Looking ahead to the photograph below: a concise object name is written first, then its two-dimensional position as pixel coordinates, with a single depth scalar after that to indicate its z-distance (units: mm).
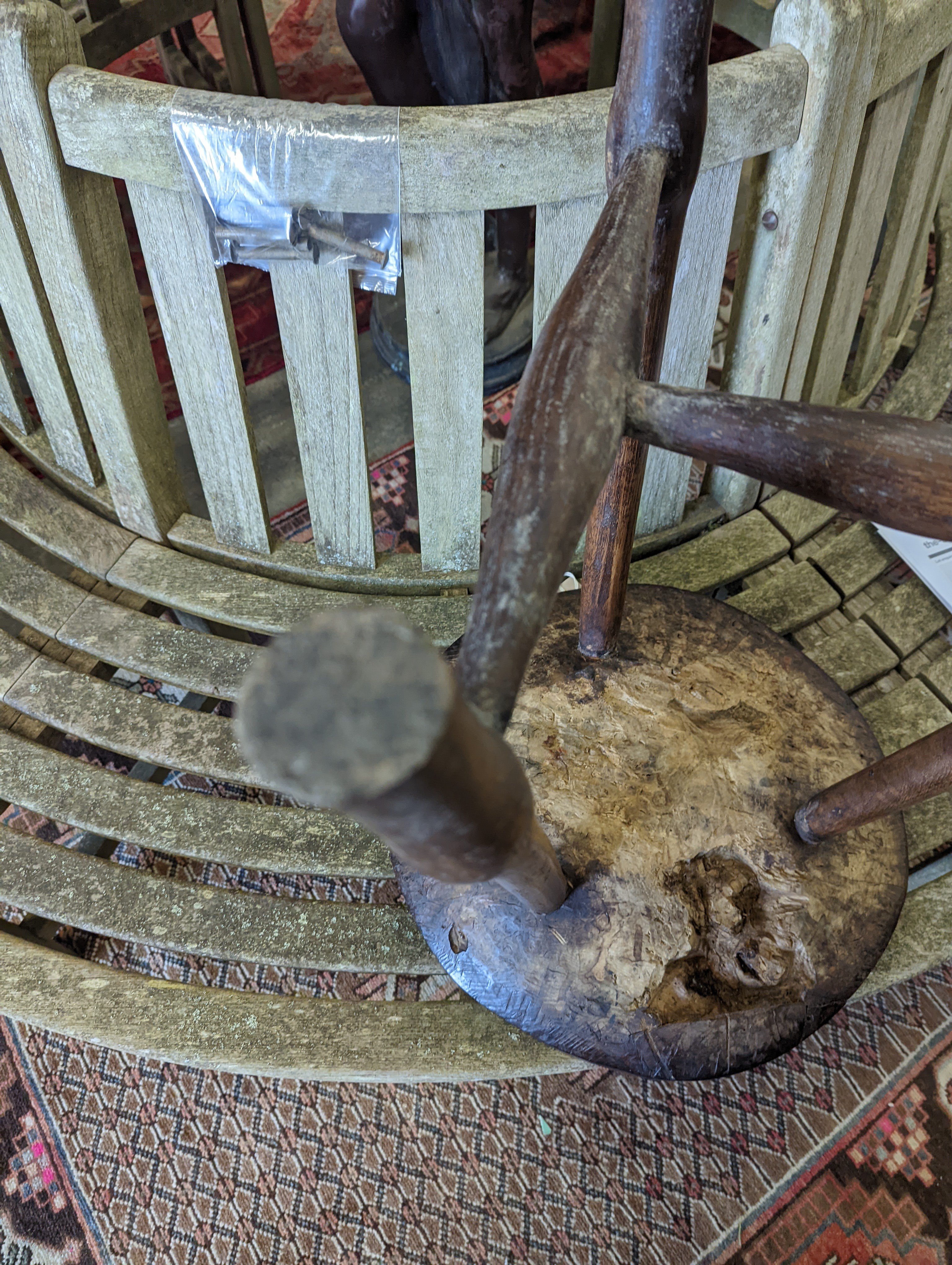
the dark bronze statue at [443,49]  1521
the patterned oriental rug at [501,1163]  1265
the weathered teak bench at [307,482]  967
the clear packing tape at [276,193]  933
